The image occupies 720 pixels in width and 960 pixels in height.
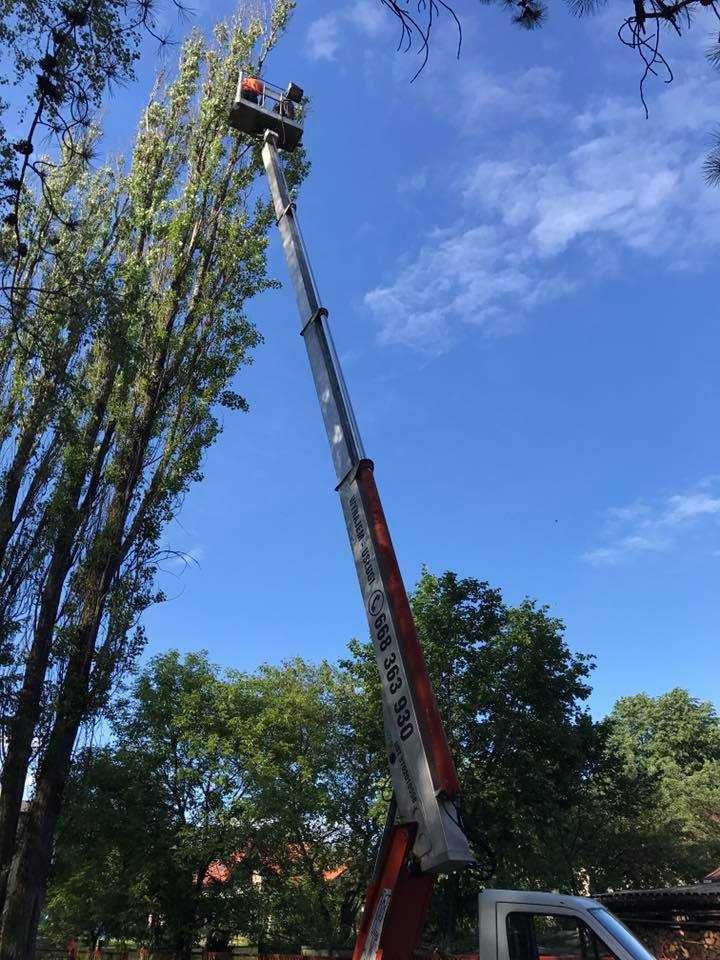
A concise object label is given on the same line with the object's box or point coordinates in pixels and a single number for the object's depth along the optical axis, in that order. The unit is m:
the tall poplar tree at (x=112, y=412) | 8.81
